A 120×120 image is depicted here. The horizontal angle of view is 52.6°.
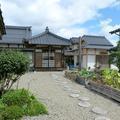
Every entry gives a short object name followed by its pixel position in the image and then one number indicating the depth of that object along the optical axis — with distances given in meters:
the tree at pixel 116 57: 7.33
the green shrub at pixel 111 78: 5.48
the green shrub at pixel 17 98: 3.68
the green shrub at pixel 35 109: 3.52
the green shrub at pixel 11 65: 4.25
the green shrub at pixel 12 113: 3.25
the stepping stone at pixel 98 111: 3.82
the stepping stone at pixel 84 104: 4.38
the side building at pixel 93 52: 15.34
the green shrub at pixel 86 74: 7.47
